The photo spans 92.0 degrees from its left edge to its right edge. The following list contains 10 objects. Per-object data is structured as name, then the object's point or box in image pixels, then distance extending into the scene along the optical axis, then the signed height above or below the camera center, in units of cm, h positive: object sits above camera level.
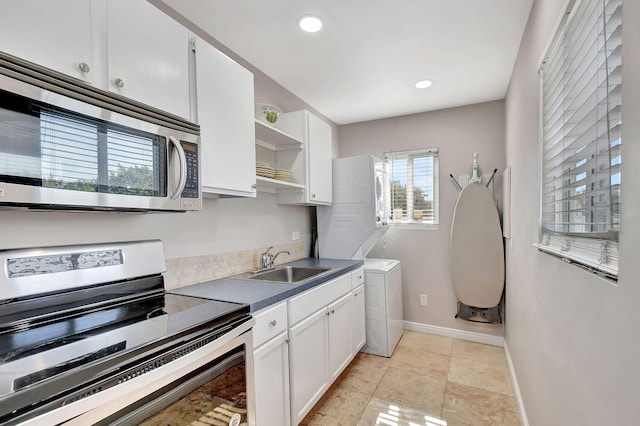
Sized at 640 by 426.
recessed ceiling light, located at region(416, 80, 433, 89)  273 +112
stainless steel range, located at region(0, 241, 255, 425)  77 -41
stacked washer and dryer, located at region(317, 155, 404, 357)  295 -22
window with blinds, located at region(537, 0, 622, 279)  81 +23
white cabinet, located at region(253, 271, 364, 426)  157 -86
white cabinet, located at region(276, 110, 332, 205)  261 +46
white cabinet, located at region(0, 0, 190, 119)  95 +61
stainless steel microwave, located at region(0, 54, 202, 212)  93 +23
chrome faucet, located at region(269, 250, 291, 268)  248 -39
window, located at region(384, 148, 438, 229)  351 +24
